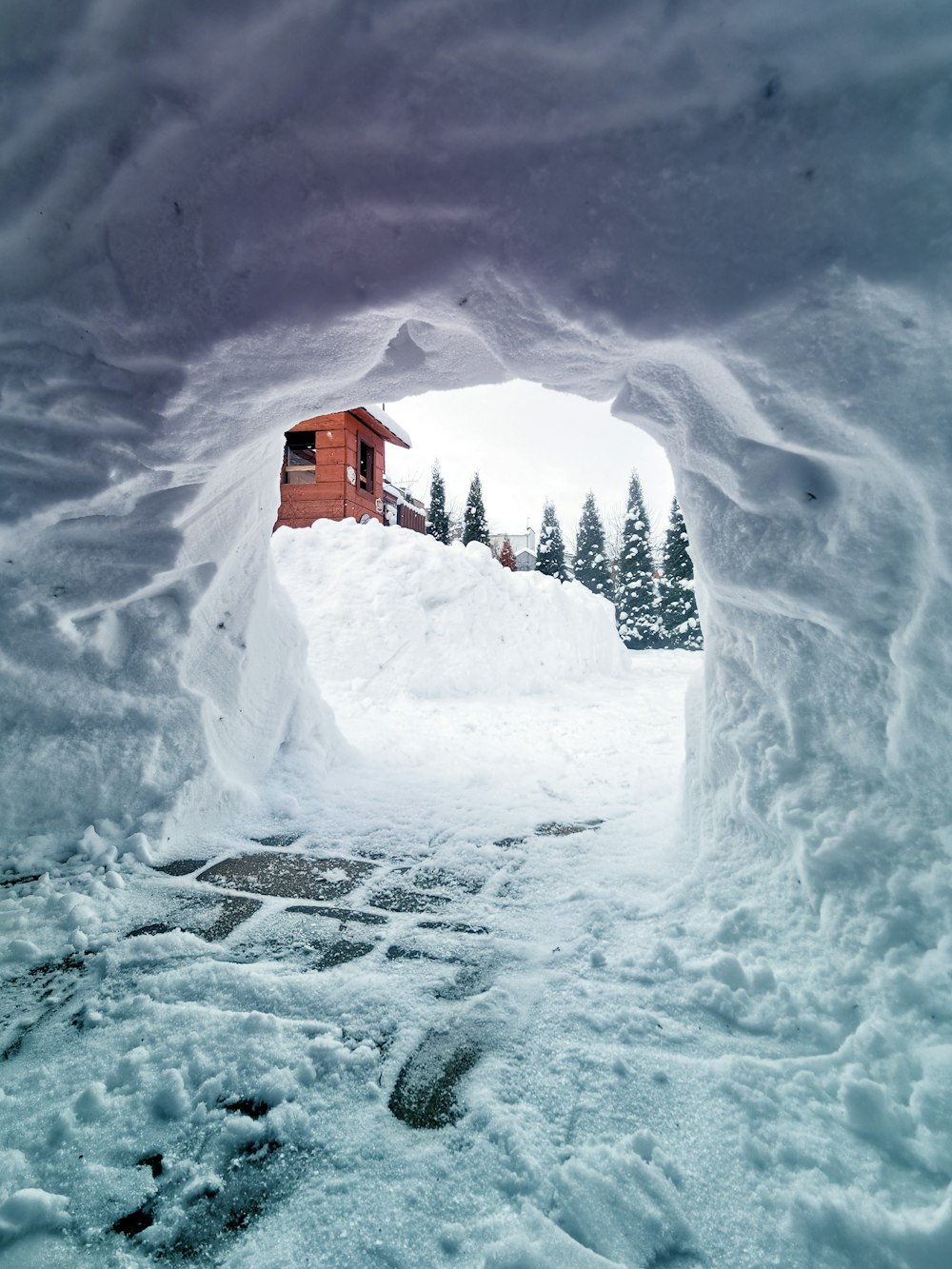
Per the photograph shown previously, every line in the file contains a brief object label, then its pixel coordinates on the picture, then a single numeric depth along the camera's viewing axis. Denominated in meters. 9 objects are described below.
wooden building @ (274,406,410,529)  11.02
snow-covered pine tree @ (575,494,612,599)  24.28
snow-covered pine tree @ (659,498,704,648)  19.97
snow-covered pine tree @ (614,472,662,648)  21.33
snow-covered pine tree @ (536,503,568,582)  23.12
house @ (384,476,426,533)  14.72
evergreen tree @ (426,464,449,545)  25.83
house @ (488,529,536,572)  35.06
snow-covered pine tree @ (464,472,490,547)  23.67
